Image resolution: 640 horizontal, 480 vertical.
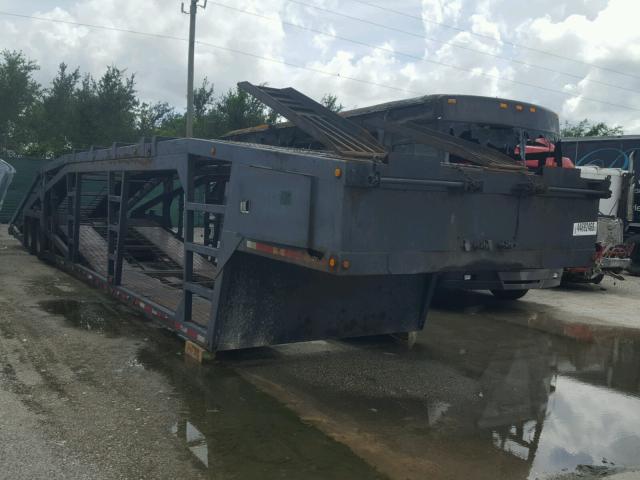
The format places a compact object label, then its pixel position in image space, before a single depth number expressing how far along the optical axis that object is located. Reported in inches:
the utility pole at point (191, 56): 854.5
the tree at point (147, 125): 1380.4
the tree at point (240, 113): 1143.6
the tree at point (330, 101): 1440.2
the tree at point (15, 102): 1334.9
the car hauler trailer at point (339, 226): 178.2
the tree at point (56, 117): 1296.6
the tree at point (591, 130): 1711.6
